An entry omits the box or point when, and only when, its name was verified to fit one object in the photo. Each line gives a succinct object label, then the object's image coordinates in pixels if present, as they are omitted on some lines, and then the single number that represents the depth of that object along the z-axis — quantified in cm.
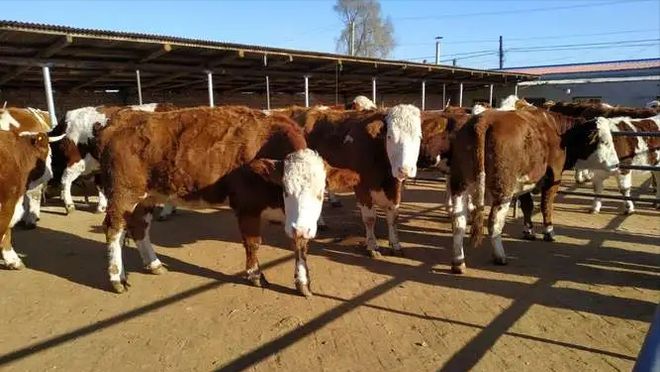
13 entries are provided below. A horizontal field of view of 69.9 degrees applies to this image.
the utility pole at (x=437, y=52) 5422
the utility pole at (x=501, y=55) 7050
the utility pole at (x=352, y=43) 3985
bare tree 6041
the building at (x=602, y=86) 2861
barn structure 943
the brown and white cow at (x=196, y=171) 514
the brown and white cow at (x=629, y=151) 851
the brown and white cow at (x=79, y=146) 882
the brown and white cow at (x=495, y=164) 546
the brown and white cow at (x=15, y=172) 557
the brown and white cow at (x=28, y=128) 806
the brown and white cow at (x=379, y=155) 609
